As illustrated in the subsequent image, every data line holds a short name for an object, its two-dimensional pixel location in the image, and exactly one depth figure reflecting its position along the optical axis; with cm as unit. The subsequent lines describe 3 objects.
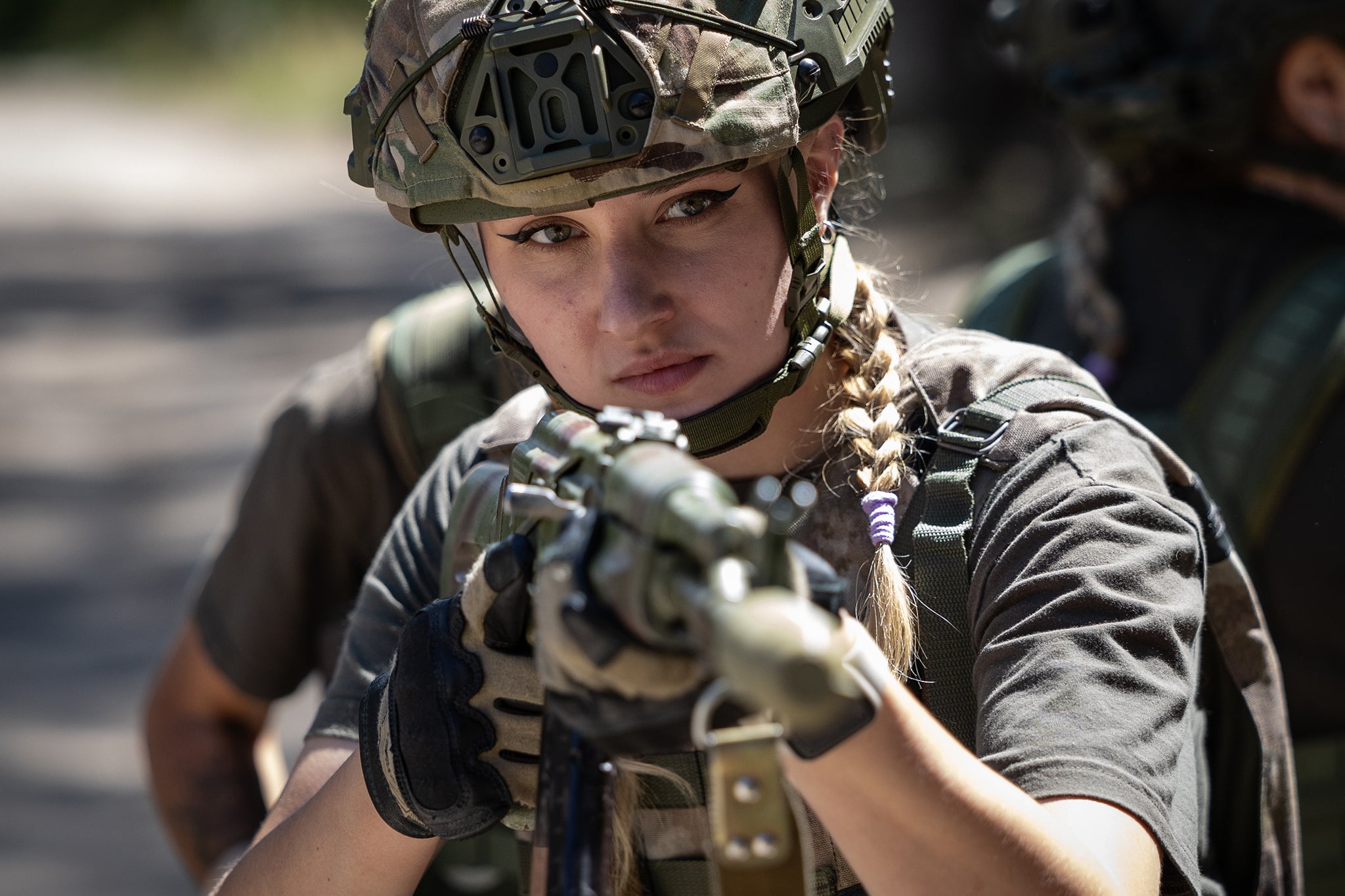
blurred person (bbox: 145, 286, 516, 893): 562
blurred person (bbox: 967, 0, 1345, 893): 563
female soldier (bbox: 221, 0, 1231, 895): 309
